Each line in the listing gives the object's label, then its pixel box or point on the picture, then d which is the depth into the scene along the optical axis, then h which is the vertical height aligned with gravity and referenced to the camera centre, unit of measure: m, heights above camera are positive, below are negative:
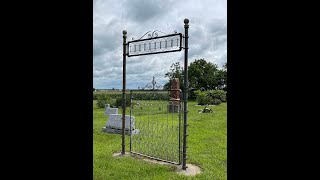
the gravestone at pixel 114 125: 7.93 -0.94
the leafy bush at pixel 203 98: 18.81 -0.25
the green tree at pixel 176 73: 18.93 +1.56
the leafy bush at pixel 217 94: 20.03 +0.04
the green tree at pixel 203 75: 26.33 +2.07
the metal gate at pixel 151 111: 5.46 -0.41
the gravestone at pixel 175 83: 12.28 +0.51
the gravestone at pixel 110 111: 11.43 -0.74
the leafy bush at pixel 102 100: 15.70 -0.35
